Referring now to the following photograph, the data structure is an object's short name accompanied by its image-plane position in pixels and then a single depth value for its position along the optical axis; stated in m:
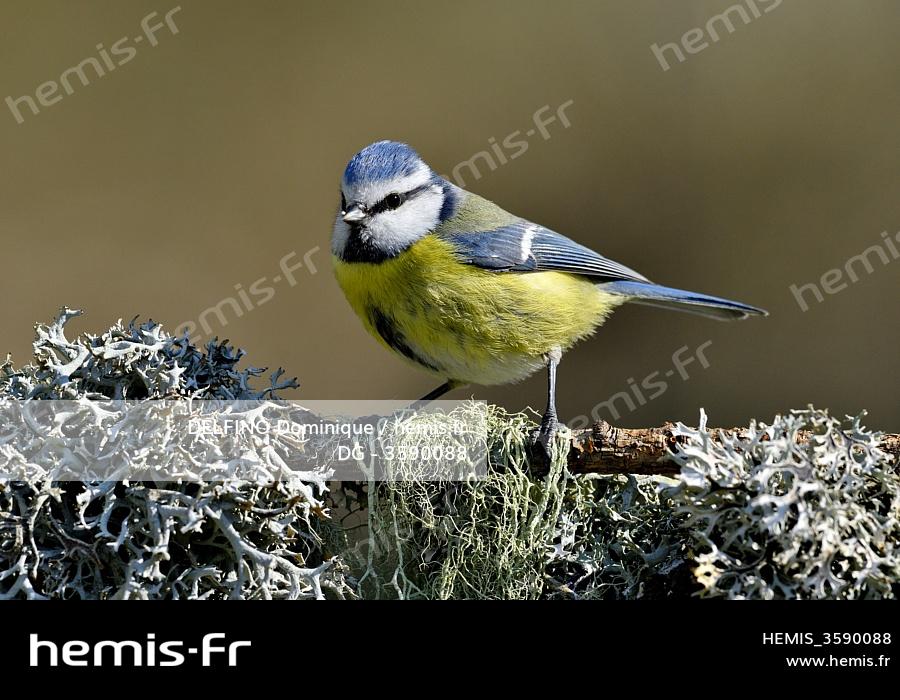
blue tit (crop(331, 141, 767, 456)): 3.76
